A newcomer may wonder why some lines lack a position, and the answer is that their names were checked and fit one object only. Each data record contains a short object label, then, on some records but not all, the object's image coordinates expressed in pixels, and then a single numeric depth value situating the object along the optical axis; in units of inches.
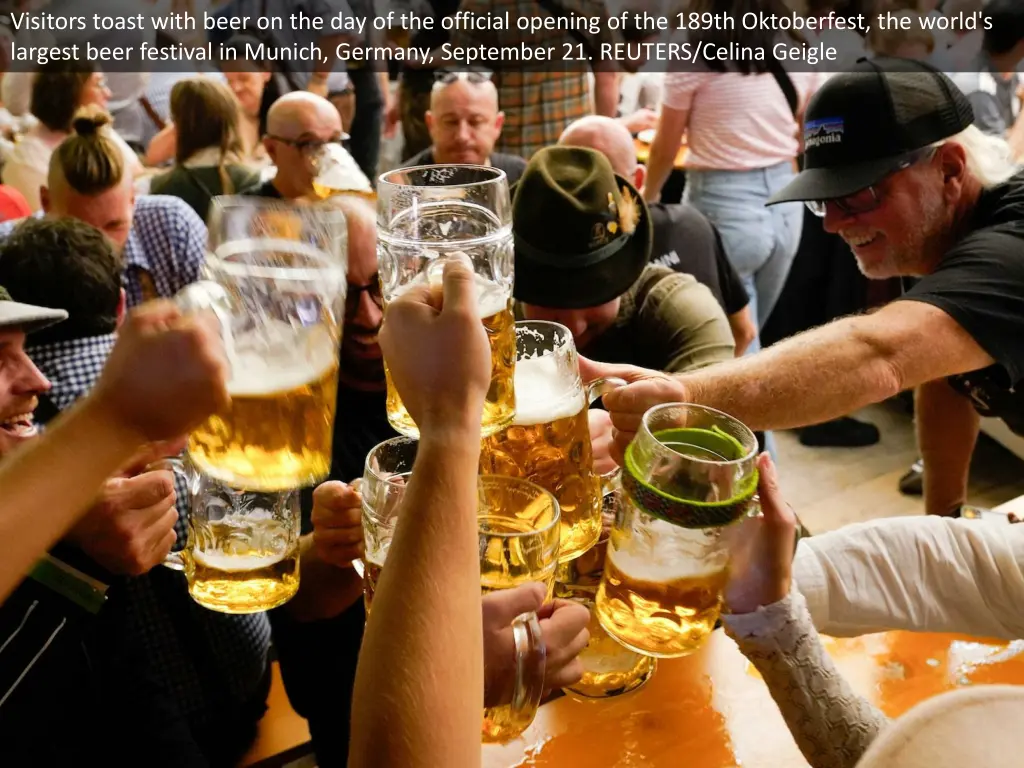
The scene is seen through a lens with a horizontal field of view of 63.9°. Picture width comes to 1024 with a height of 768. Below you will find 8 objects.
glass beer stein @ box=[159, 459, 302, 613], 36.4
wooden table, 39.2
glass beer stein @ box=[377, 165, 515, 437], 28.3
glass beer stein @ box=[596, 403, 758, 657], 27.6
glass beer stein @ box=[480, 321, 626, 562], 31.4
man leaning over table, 52.5
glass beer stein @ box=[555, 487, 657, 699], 36.4
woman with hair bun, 112.2
